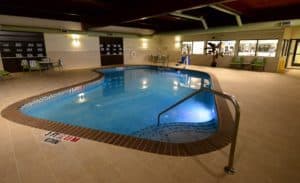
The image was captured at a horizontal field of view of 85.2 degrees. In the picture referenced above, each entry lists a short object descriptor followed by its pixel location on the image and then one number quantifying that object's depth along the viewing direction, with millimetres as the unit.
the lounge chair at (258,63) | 8836
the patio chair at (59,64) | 8783
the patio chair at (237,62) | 9589
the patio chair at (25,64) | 7672
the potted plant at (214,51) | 10500
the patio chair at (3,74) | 6500
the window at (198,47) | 11492
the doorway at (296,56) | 9722
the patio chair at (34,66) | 7810
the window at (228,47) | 10023
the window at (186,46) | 12121
